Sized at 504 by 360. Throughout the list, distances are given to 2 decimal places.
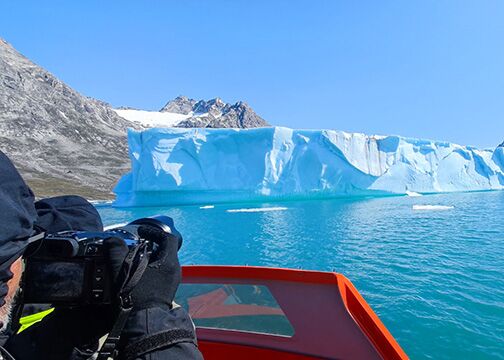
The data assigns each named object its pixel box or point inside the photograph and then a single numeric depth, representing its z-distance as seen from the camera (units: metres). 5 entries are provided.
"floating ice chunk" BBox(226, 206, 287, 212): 21.03
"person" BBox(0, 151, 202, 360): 0.58
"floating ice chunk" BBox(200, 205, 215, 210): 23.80
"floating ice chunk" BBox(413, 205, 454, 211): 17.92
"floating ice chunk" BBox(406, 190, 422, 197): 28.25
